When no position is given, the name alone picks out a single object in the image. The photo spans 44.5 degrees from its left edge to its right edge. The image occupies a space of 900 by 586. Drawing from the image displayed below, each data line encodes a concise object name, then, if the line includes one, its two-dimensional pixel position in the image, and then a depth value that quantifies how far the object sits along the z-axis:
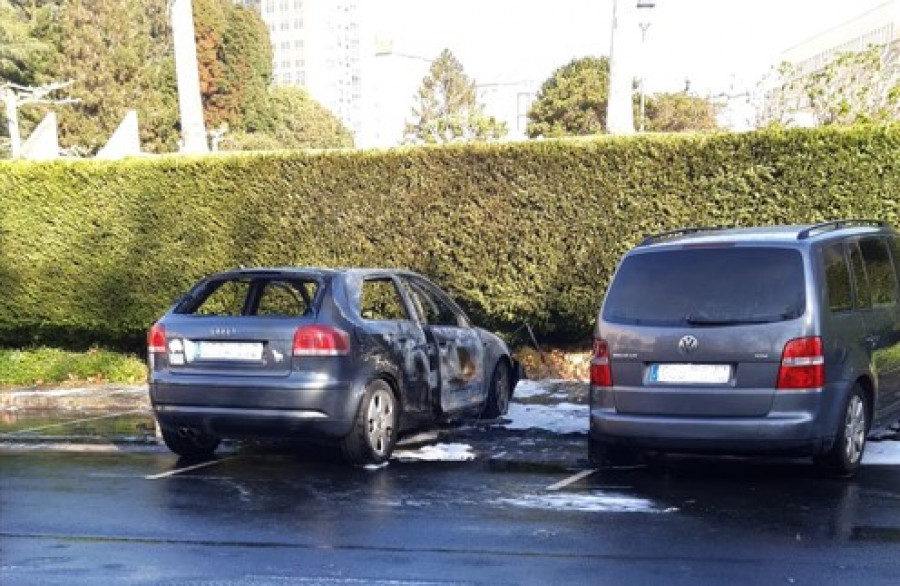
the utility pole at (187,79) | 18.28
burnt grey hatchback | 8.10
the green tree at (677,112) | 47.94
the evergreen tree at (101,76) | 52.88
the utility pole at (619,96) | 16.12
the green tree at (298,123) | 69.44
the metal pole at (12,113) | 28.13
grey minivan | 7.01
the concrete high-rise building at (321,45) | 174.41
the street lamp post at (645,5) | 17.08
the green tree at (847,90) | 14.88
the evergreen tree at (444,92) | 80.00
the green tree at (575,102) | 48.78
